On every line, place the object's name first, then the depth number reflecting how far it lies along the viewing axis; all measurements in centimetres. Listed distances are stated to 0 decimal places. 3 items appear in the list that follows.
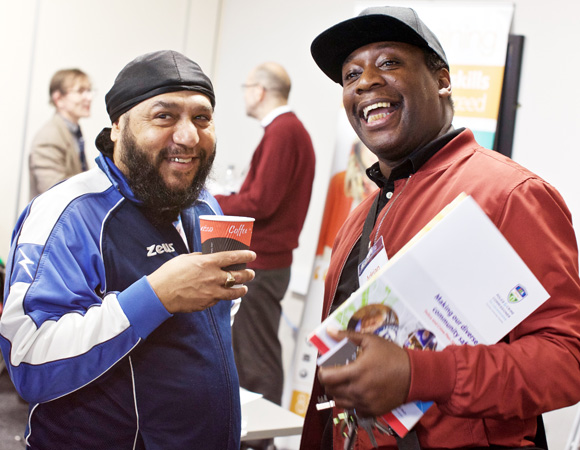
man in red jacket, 107
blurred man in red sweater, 411
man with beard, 137
